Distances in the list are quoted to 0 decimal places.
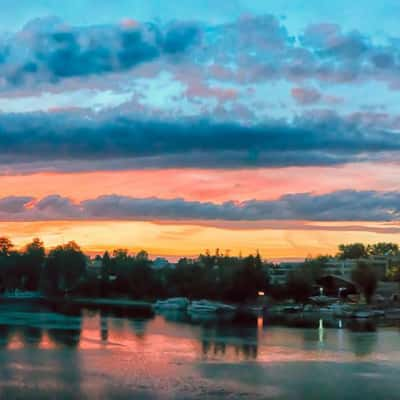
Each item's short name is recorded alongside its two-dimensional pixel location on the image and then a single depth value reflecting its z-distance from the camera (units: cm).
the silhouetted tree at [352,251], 18792
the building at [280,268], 14715
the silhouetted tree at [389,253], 19262
